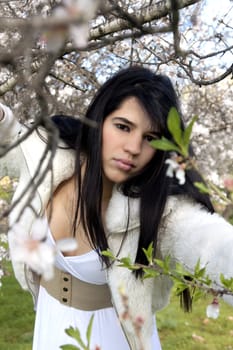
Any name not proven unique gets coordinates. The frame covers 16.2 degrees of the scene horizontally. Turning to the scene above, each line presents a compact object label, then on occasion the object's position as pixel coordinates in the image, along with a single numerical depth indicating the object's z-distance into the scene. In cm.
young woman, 163
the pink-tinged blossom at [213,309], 126
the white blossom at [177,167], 105
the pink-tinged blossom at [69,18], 61
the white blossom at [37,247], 83
